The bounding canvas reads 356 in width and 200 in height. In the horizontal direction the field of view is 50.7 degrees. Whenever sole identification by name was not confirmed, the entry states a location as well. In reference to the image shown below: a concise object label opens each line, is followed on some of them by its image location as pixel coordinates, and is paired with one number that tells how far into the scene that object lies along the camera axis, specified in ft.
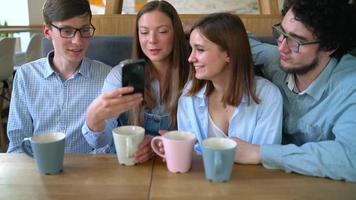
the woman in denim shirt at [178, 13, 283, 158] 3.86
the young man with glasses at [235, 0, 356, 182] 3.51
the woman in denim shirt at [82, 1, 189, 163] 4.38
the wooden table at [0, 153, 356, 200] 2.80
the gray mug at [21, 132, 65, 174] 3.04
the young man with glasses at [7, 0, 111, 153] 4.78
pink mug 3.06
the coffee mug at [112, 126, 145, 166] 3.22
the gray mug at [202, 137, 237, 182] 2.88
